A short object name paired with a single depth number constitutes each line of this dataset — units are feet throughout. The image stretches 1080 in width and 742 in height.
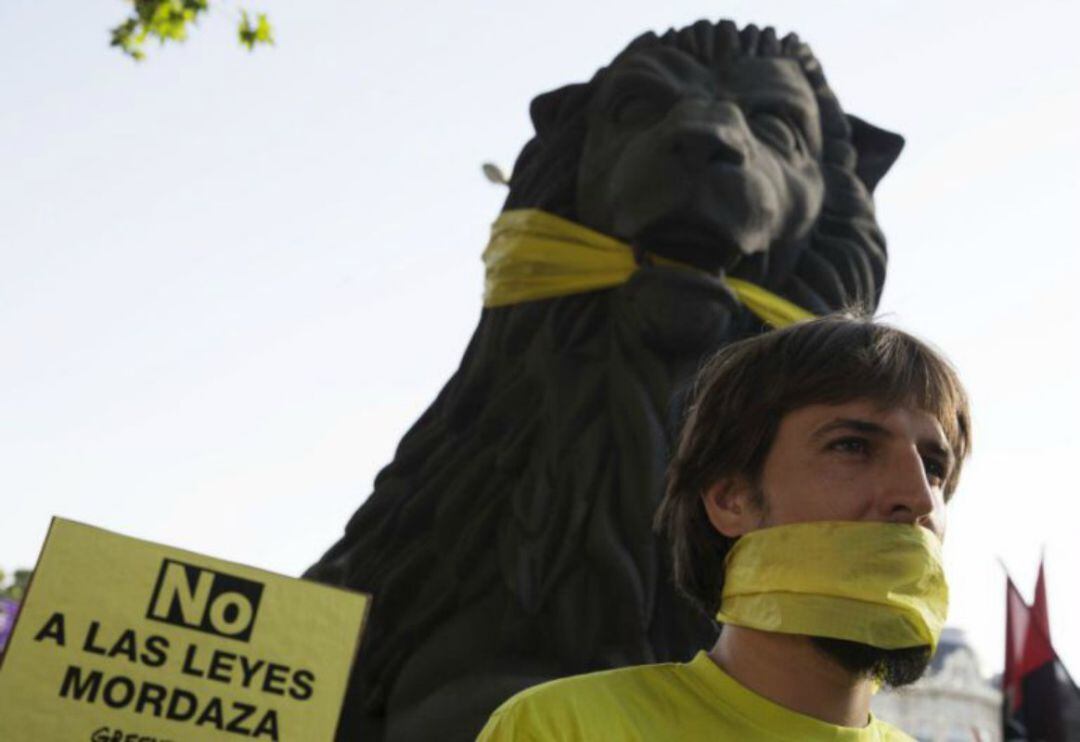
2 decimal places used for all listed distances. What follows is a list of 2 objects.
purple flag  14.45
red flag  14.20
